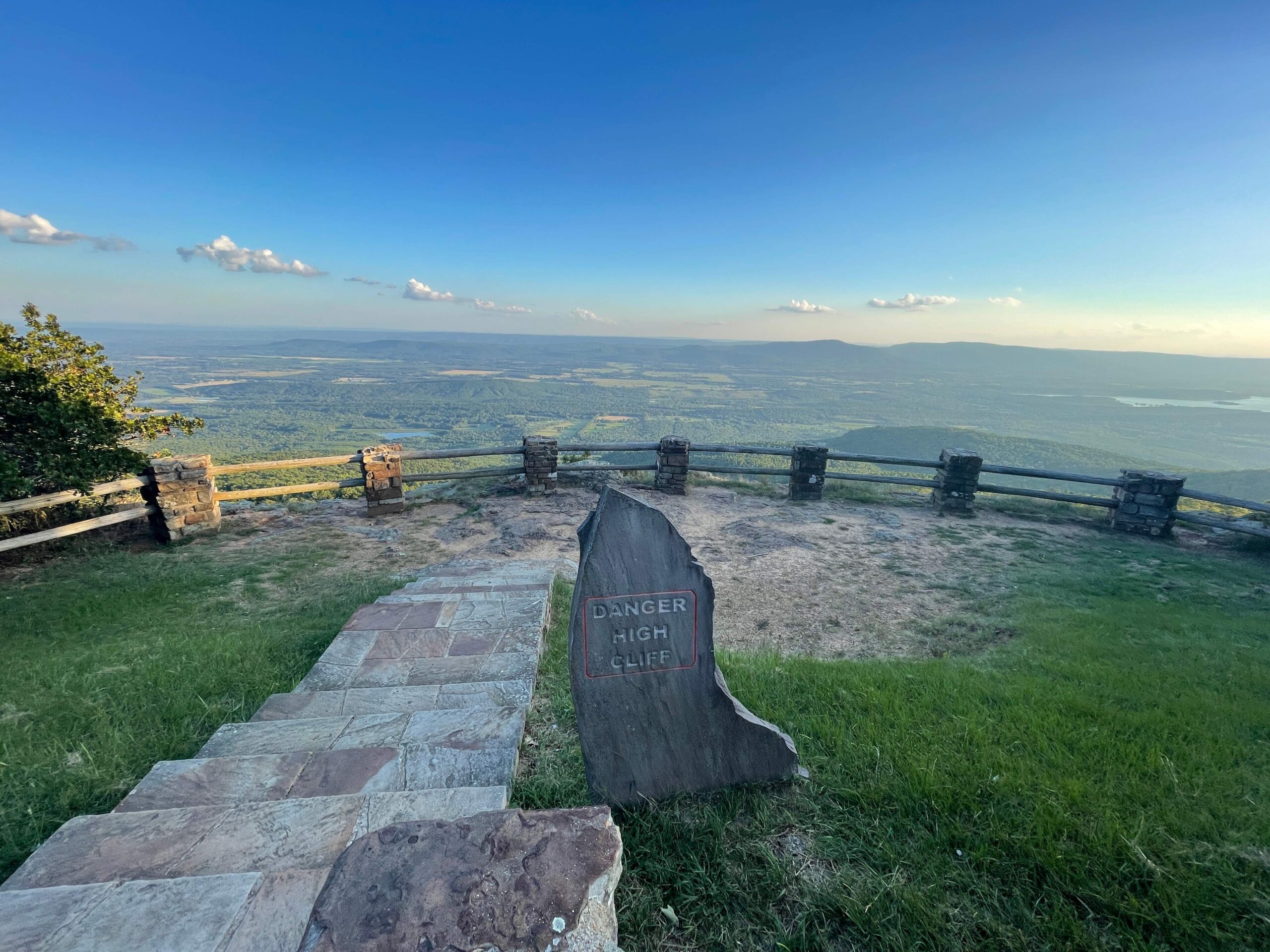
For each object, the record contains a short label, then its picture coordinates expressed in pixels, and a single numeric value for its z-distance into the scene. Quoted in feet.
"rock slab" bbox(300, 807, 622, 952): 4.63
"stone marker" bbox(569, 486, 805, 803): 8.68
